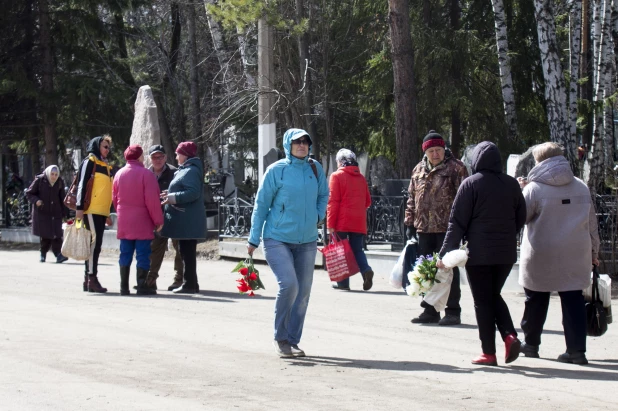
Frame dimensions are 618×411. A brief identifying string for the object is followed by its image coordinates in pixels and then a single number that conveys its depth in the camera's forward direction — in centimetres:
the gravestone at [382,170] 2848
